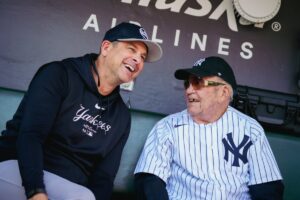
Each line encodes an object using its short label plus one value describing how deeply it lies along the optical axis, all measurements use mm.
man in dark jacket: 1896
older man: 2412
